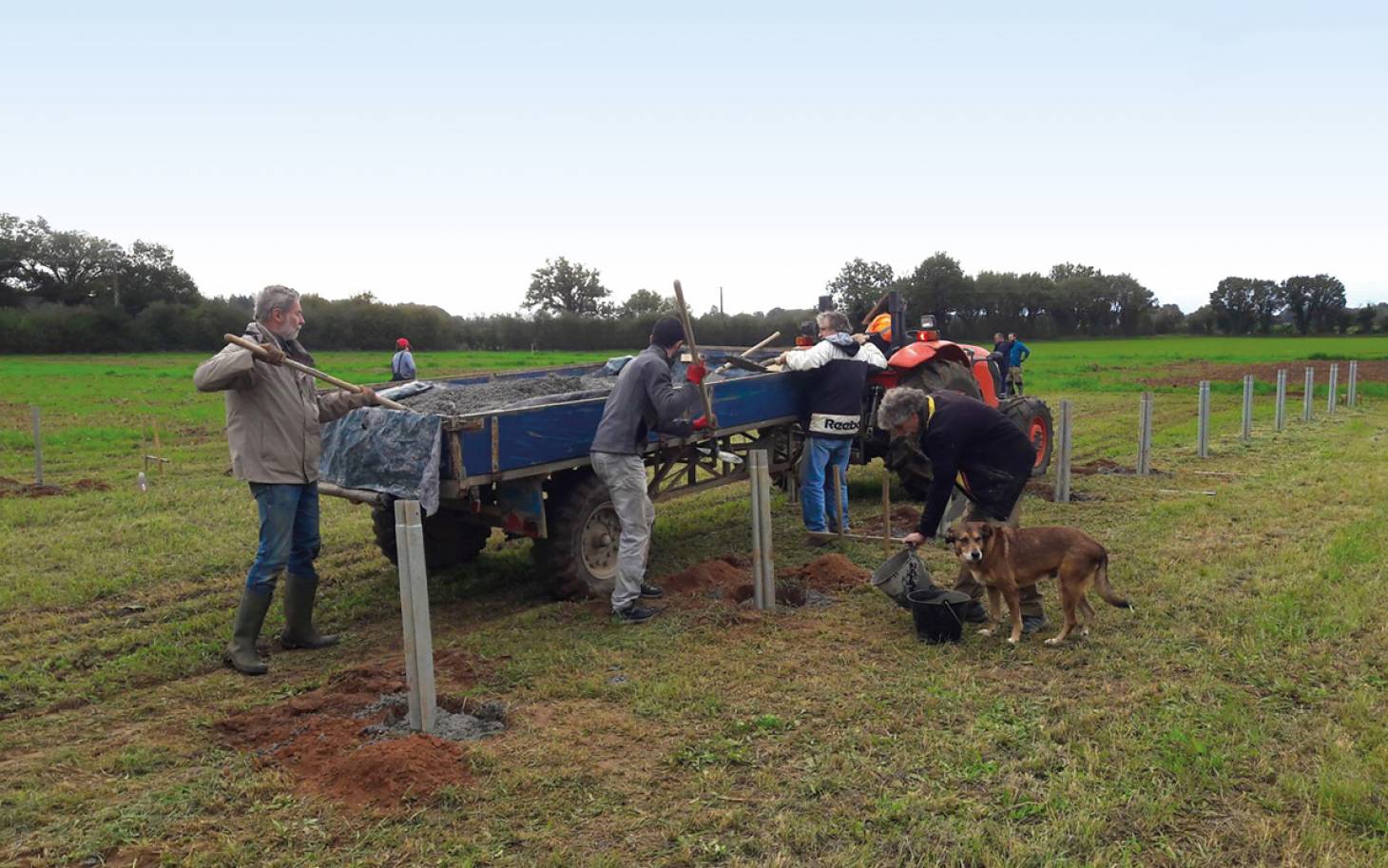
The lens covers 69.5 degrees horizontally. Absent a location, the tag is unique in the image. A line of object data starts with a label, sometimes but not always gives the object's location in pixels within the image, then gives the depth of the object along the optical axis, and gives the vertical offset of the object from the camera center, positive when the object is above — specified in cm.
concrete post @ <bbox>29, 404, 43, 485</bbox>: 1159 -140
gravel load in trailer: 679 -50
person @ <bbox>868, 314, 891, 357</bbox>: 1001 -17
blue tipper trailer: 577 -90
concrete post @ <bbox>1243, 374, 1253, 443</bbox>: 1464 -142
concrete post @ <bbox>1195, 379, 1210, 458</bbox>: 1284 -153
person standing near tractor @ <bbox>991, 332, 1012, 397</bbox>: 1819 -72
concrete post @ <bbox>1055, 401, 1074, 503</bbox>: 1002 -155
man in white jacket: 822 -72
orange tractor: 940 -51
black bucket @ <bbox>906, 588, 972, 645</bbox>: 565 -171
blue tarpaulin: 570 -73
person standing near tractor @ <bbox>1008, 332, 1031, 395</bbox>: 1905 -85
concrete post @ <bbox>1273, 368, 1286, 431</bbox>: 1611 -154
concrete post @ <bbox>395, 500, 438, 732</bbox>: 437 -124
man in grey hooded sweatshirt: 625 -77
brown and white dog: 557 -137
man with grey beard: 539 -60
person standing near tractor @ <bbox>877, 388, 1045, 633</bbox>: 564 -80
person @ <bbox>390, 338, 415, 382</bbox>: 1401 -52
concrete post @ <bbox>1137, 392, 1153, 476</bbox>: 1152 -149
